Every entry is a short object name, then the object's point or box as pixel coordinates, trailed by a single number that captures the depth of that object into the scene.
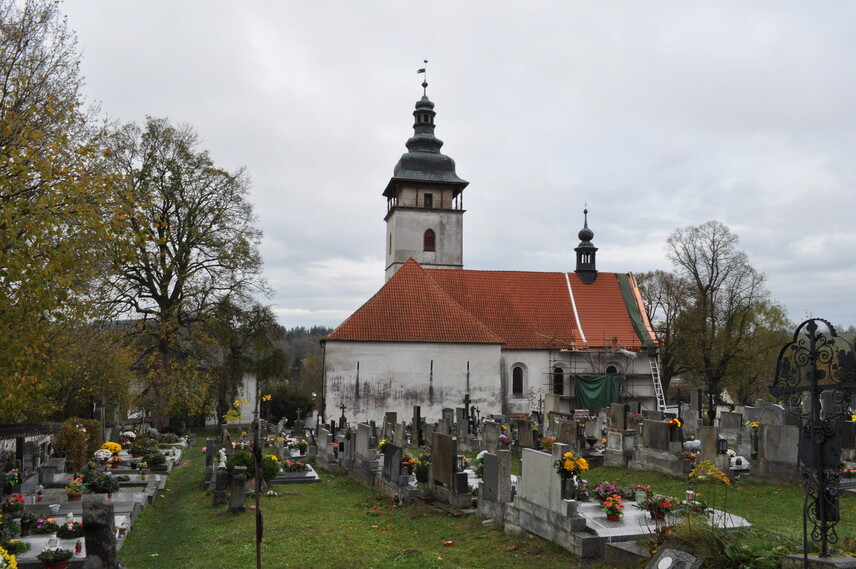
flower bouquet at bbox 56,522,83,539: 10.91
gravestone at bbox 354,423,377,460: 16.91
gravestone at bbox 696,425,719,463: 15.31
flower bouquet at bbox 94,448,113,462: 17.38
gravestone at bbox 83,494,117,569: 7.85
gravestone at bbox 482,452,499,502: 11.70
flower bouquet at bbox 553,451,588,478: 9.90
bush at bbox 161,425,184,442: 30.02
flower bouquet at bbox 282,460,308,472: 18.03
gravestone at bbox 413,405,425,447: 22.95
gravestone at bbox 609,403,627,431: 19.12
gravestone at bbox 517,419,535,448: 19.33
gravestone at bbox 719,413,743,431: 21.22
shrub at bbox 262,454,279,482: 16.09
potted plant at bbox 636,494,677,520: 9.95
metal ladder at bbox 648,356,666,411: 34.72
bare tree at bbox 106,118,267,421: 27.48
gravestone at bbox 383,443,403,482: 14.62
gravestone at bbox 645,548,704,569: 6.43
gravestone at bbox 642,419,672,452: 16.39
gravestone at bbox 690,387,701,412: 24.09
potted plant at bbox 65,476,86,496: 13.84
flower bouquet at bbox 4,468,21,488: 13.45
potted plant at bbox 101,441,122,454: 18.42
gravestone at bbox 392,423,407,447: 18.65
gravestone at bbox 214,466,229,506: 14.84
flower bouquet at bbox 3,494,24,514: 11.52
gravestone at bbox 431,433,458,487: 13.10
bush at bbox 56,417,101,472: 17.69
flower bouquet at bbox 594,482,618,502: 10.96
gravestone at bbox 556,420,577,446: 18.78
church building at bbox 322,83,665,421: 30.39
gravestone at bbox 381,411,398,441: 21.28
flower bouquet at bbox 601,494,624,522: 10.08
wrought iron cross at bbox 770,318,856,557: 6.64
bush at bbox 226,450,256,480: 15.63
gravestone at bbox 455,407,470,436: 22.77
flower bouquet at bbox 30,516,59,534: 11.12
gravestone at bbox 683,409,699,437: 22.08
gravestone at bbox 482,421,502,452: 19.84
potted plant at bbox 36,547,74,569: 9.28
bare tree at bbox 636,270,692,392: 40.16
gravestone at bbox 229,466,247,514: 13.76
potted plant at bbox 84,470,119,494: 14.68
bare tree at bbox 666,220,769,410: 37.97
